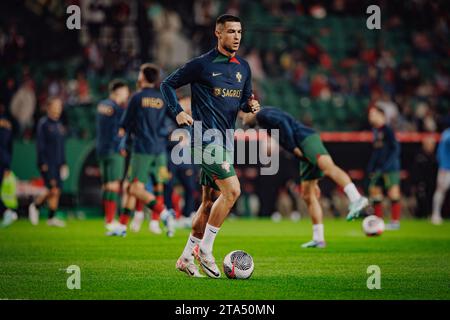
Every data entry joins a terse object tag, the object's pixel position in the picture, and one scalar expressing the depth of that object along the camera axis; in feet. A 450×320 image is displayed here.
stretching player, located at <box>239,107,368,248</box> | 44.68
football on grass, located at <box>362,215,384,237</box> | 50.83
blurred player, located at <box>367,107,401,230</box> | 65.16
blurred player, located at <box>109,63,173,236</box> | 50.72
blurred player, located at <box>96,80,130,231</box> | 57.47
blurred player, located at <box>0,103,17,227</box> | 66.08
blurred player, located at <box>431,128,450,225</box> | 75.10
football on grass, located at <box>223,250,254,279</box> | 31.60
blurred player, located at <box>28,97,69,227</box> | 64.39
